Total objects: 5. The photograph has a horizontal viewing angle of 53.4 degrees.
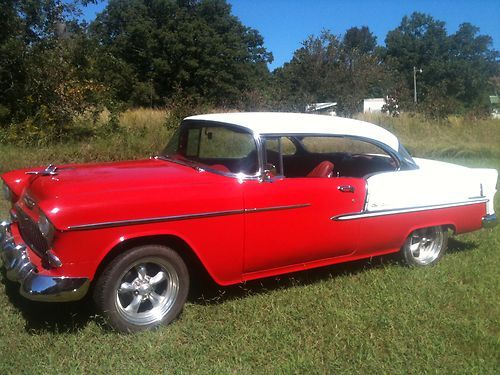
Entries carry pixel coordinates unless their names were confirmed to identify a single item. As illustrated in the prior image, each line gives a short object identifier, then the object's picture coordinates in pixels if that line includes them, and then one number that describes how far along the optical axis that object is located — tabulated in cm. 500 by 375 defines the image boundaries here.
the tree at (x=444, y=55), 6981
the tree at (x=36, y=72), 1255
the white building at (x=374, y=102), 4262
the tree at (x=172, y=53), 4491
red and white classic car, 317
